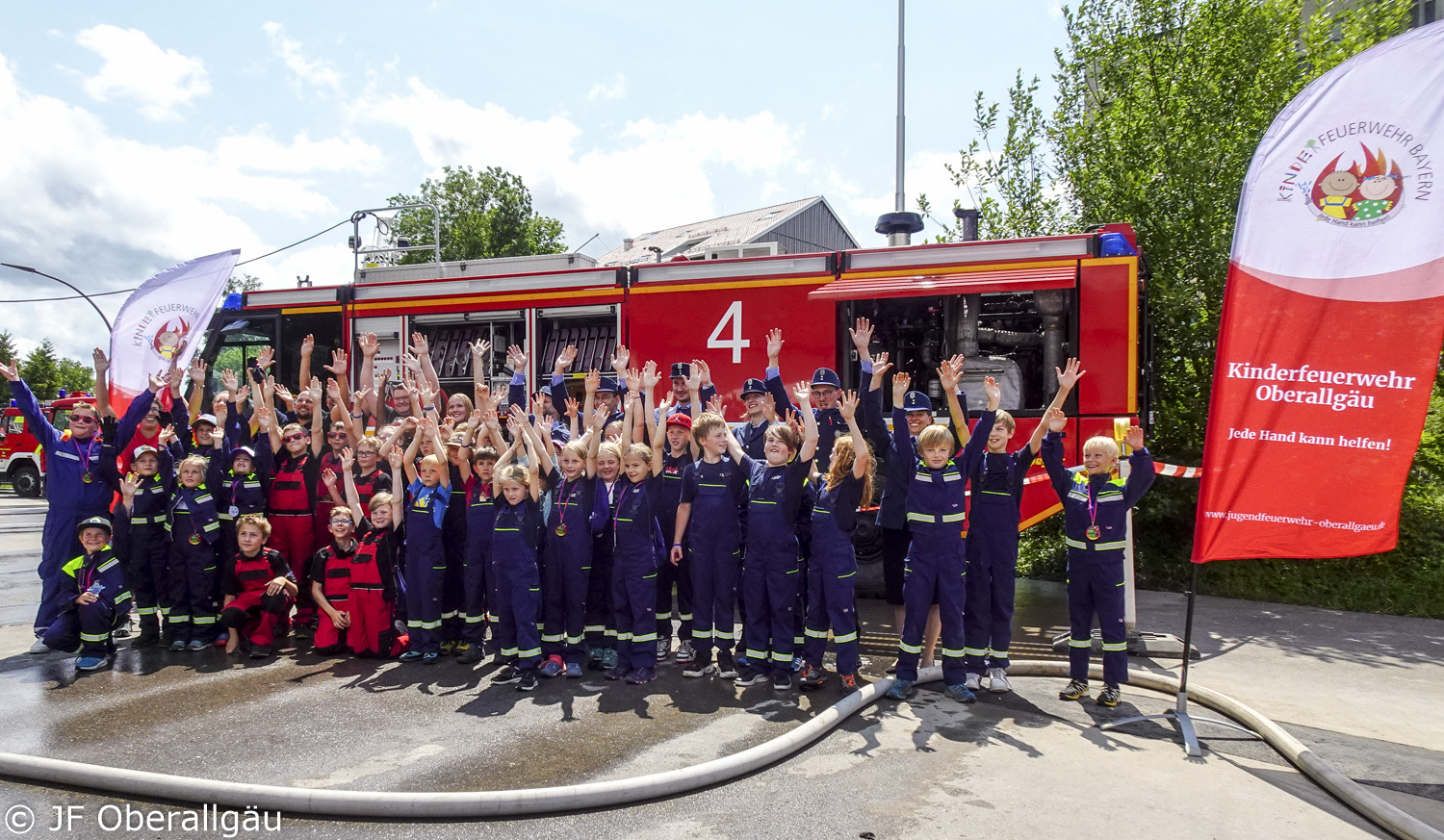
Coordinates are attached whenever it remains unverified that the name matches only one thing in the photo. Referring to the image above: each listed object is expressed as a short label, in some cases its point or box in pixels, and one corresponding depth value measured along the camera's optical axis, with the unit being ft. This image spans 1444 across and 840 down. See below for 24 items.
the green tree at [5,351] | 151.06
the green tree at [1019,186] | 38.63
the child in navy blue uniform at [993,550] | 18.21
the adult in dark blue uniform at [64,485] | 20.68
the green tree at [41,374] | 153.07
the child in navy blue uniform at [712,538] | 18.83
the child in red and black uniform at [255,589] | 20.40
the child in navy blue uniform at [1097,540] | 17.31
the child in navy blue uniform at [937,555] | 17.54
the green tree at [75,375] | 179.87
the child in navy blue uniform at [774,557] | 17.88
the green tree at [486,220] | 125.70
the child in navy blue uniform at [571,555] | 18.78
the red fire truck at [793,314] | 24.80
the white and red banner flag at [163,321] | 26.04
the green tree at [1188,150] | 32.40
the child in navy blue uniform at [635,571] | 18.48
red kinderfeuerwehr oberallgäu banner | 13.94
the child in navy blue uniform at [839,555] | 17.34
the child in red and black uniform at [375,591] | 19.92
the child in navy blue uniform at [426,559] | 19.56
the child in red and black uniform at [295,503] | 21.99
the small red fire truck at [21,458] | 68.59
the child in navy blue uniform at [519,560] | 18.28
